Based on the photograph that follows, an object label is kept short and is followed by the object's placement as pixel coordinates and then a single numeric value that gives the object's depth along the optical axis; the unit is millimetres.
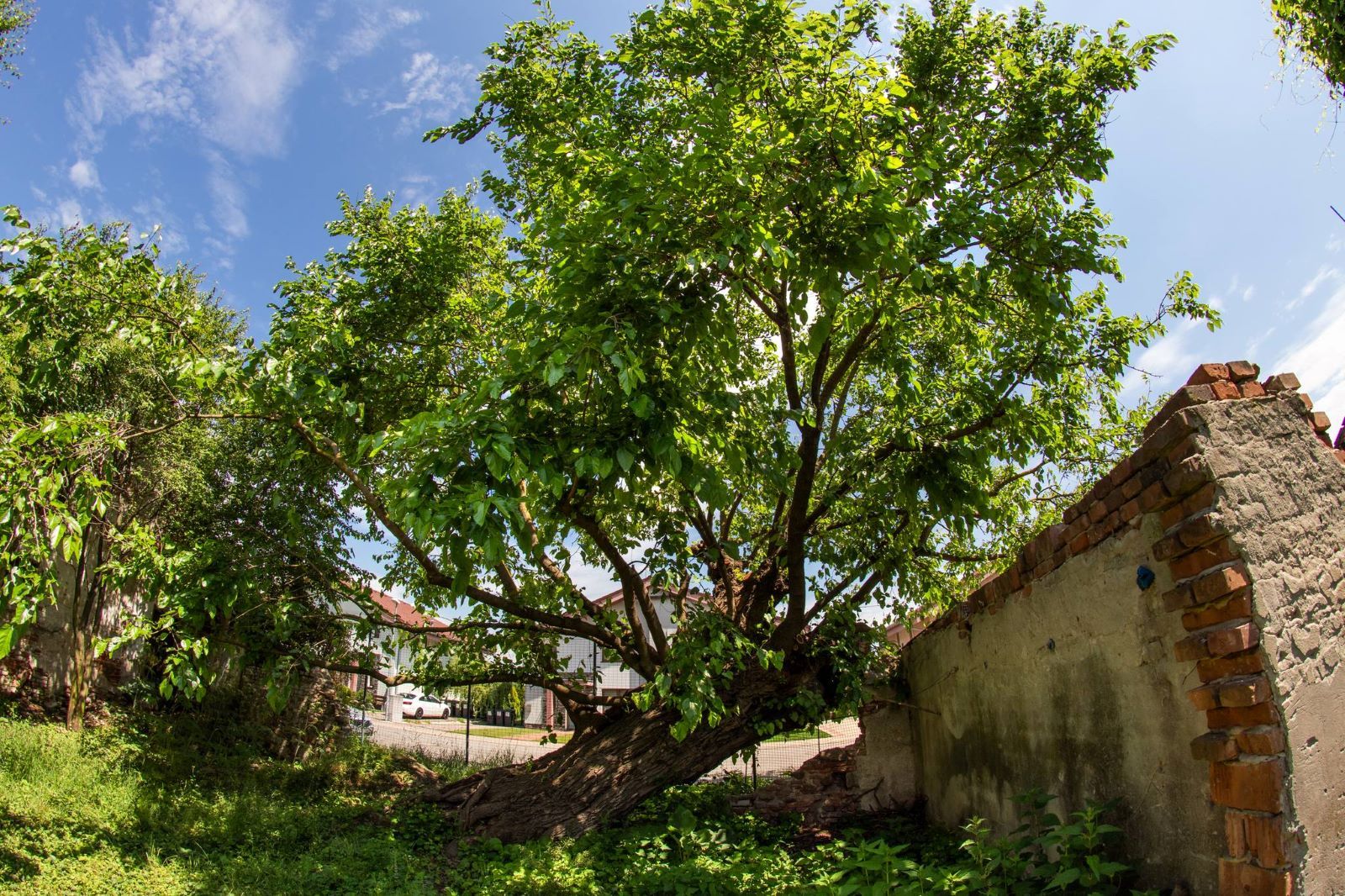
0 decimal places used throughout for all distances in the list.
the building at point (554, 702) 26375
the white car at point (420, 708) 36875
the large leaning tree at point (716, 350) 4480
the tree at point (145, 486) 4941
